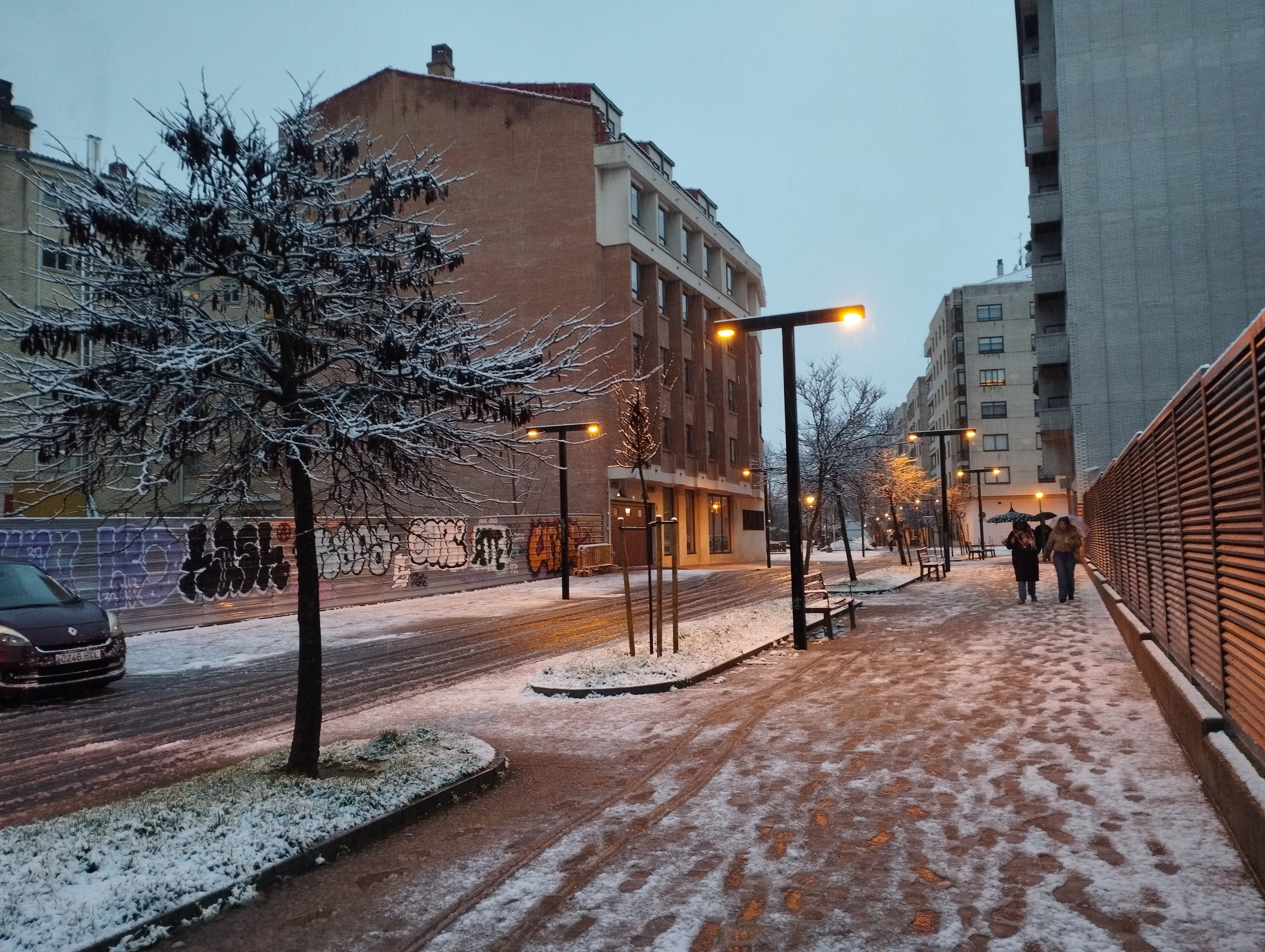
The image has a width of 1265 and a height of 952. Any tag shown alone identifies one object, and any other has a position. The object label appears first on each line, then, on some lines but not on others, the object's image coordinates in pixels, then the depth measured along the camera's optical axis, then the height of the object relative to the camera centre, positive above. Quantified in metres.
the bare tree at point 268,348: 5.94 +1.15
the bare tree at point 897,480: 41.97 +1.80
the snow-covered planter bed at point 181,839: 4.37 -1.55
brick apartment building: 41.12 +12.71
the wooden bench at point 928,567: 32.09 -1.55
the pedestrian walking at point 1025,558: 20.84 -0.86
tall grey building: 37.81 +11.87
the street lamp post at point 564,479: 23.39 +1.16
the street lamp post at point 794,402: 13.99 +1.69
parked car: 11.42 -1.14
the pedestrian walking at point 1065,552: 20.75 -0.74
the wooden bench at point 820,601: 15.71 -1.31
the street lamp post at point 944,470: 33.88 +1.66
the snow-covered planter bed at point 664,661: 10.79 -1.60
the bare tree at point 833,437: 30.77 +2.59
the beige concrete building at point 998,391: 82.38 +10.41
